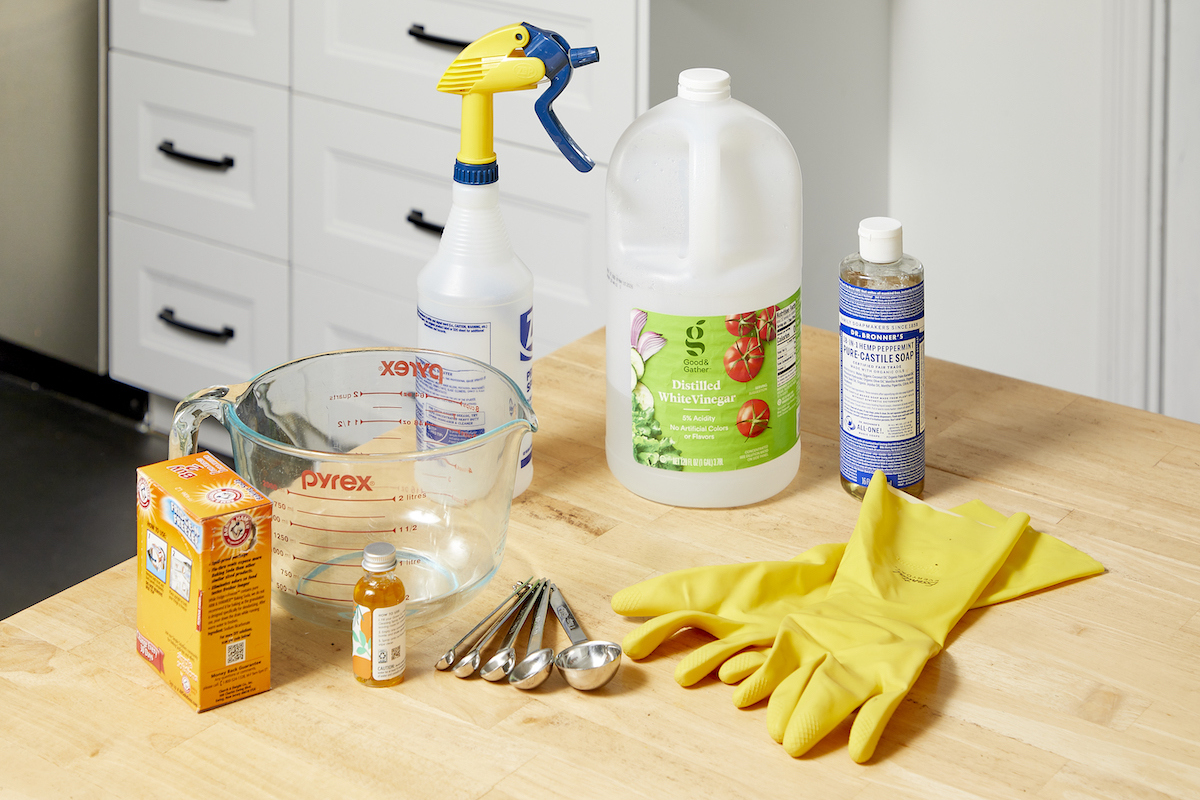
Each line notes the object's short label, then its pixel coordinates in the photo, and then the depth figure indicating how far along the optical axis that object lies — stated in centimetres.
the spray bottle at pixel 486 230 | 205
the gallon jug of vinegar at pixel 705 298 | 207
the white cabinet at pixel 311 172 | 327
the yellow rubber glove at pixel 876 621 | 188
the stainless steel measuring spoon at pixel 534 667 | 192
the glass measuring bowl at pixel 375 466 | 194
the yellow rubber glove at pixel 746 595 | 194
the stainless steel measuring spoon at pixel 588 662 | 192
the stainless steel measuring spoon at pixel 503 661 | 193
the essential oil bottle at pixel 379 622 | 190
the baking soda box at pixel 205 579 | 186
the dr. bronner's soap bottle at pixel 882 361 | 206
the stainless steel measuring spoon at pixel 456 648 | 193
